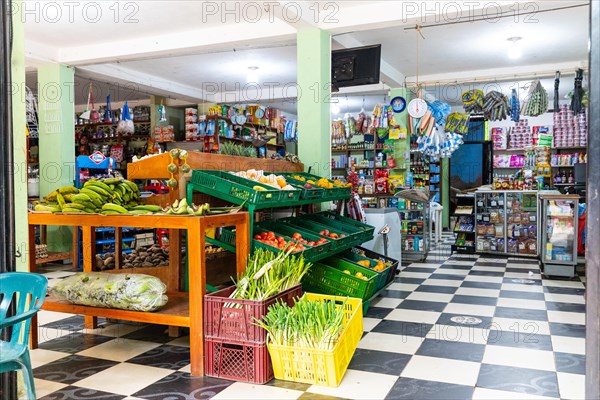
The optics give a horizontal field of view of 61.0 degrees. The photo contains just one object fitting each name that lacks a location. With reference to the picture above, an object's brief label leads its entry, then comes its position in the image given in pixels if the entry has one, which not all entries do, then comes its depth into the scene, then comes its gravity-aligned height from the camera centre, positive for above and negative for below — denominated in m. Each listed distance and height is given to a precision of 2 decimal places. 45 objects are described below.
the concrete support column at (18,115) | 2.63 +0.32
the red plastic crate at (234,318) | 3.08 -0.88
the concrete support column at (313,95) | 6.20 +0.97
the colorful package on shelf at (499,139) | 12.70 +0.87
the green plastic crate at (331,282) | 4.57 -0.97
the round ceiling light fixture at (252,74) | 9.60 +2.00
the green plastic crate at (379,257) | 5.63 -0.95
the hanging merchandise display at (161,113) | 10.16 +1.26
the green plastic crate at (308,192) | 4.65 -0.16
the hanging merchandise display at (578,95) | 8.05 +1.25
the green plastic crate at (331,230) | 4.99 -0.56
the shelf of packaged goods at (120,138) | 11.99 +0.91
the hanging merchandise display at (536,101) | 8.45 +1.21
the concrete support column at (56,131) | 8.26 +0.74
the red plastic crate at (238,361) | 3.07 -1.15
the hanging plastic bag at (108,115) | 10.35 +1.25
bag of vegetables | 3.44 -0.80
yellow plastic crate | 2.96 -1.12
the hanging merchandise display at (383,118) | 9.43 +1.05
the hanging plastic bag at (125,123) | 10.12 +1.05
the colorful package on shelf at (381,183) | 9.40 -0.16
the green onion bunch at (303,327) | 2.98 -0.90
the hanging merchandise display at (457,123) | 9.55 +0.96
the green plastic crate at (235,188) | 3.82 -0.10
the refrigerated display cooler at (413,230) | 8.03 -0.92
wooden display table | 3.24 -0.65
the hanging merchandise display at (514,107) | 8.80 +1.16
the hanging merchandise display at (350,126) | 10.66 +1.03
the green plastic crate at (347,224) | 5.48 -0.55
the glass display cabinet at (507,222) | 8.33 -0.80
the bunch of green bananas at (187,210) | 3.45 -0.23
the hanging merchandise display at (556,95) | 8.30 +1.30
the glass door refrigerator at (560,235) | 6.51 -0.79
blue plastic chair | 1.97 -0.55
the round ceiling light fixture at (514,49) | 7.60 +2.00
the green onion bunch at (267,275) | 3.33 -0.69
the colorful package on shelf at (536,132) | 12.25 +1.02
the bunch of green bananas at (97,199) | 3.84 -0.18
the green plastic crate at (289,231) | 4.44 -0.51
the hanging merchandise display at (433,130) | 8.44 +0.75
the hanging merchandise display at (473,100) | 8.76 +1.27
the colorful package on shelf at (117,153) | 11.64 +0.53
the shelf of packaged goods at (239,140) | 11.17 +0.80
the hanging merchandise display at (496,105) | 8.68 +1.17
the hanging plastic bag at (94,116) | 10.47 +1.24
